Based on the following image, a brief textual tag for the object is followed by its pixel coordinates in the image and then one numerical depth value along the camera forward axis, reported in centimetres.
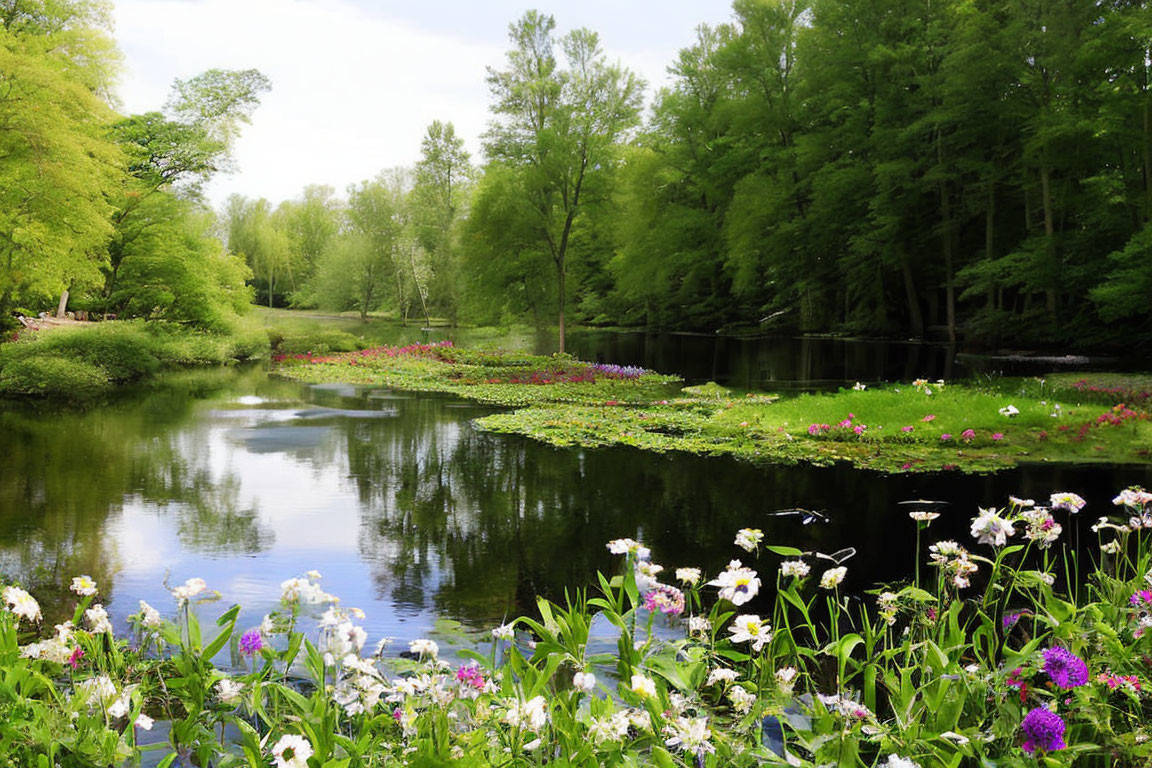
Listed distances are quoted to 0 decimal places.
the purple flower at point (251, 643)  311
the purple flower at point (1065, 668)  264
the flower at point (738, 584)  292
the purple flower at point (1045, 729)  247
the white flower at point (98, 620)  306
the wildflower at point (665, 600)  312
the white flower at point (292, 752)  217
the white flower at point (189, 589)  317
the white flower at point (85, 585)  326
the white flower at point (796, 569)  316
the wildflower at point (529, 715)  241
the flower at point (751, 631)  287
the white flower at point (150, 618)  321
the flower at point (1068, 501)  368
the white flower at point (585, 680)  279
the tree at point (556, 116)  2925
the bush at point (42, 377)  1938
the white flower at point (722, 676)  285
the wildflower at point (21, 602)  308
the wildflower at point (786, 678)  290
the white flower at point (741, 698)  278
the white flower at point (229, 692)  277
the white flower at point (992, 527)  322
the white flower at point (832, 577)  319
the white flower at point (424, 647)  287
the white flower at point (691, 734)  240
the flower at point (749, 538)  323
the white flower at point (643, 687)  255
